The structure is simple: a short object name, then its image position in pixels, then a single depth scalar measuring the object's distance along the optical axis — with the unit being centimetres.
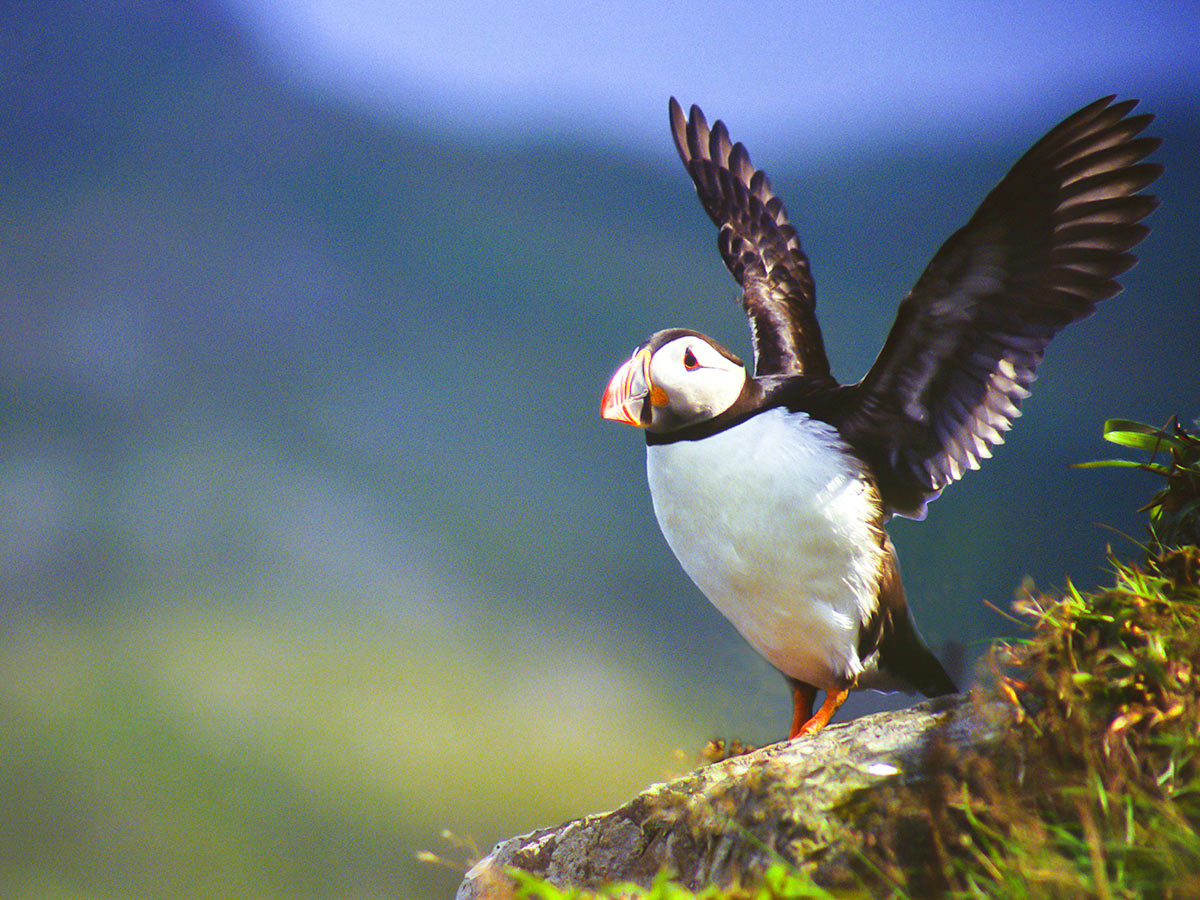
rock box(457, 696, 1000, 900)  672
